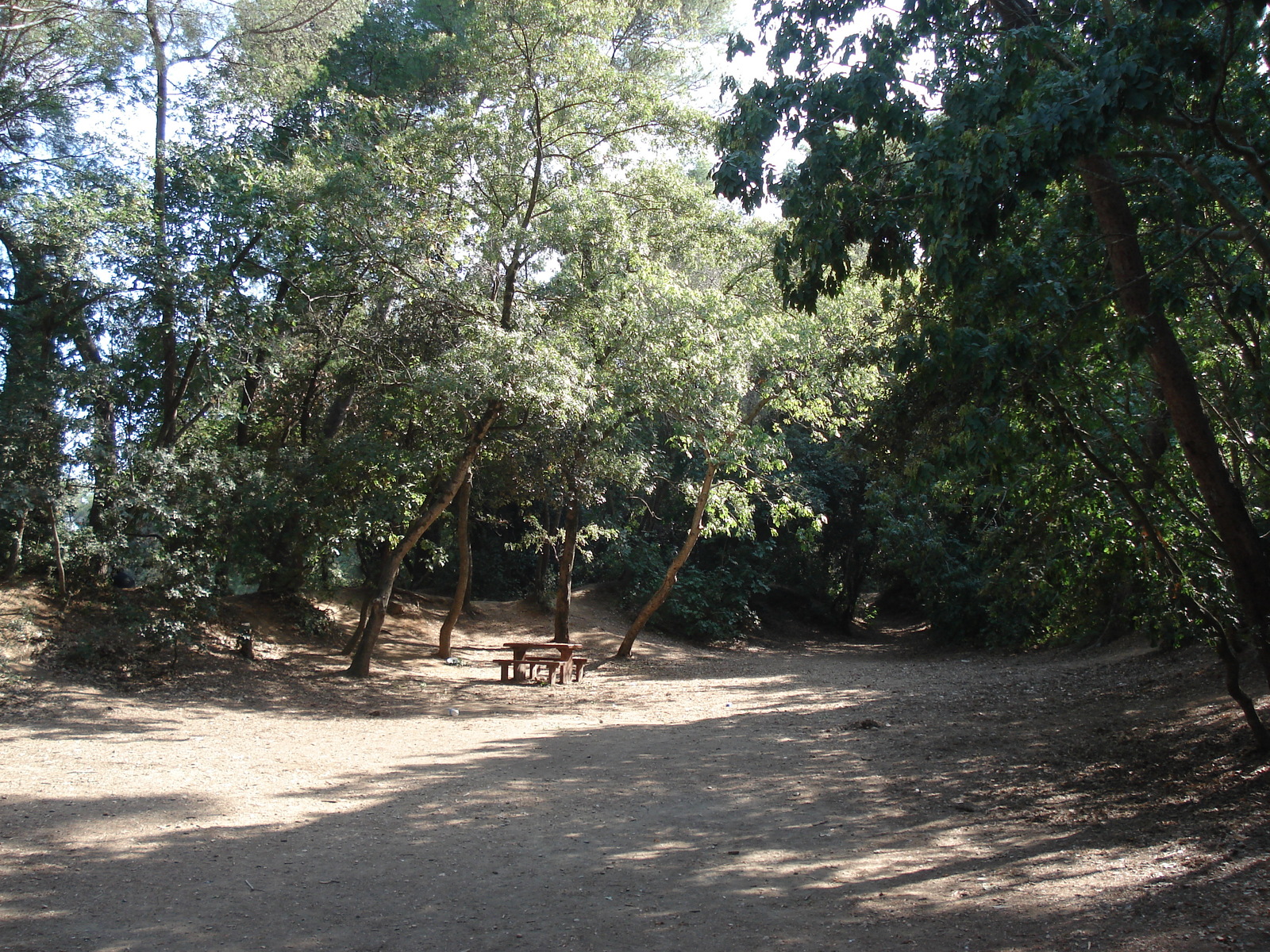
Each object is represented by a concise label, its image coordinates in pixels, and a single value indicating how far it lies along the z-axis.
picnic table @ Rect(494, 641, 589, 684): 14.89
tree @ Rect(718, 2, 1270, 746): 5.02
